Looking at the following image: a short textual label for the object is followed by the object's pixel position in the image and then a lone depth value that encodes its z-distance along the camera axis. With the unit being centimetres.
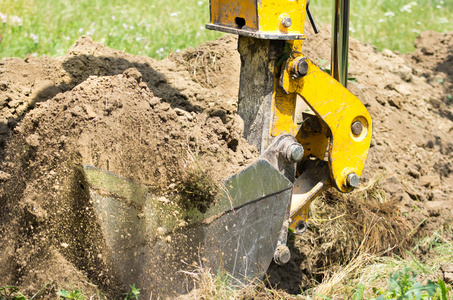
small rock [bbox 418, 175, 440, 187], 796
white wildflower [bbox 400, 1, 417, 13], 1448
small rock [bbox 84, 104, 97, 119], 456
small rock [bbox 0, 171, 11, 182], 517
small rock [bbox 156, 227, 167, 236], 457
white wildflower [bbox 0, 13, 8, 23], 949
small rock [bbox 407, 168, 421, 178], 792
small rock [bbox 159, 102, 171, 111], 481
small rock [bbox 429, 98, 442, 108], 981
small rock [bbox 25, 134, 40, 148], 479
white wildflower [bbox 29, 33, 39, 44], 905
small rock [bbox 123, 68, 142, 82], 500
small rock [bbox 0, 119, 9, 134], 583
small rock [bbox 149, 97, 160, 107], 484
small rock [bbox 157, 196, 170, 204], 455
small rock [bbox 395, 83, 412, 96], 936
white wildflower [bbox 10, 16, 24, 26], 957
